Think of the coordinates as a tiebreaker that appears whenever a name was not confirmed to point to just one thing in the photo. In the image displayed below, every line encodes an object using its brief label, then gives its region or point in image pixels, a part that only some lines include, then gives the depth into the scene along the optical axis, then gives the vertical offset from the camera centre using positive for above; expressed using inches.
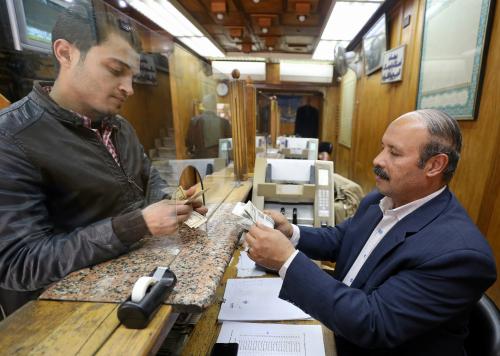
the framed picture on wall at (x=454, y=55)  60.2 +17.7
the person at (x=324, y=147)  191.2 -19.5
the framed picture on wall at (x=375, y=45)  126.2 +40.5
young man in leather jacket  23.6 -4.8
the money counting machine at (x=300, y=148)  138.0 -14.6
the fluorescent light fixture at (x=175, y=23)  112.9 +54.9
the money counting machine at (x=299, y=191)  64.1 -17.3
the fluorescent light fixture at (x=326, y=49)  176.2 +54.2
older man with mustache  25.3 -15.5
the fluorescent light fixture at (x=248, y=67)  219.1 +47.6
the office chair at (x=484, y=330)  25.0 -21.8
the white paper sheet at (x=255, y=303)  34.8 -25.8
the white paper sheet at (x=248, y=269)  44.3 -25.9
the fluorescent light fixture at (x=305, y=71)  219.1 +43.5
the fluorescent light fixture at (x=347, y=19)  116.2 +52.8
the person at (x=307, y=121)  265.7 +0.9
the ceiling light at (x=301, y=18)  126.2 +51.6
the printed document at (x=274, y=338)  29.6 -26.2
